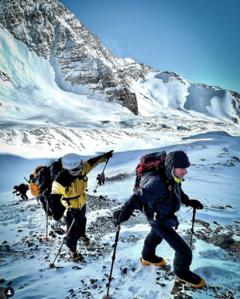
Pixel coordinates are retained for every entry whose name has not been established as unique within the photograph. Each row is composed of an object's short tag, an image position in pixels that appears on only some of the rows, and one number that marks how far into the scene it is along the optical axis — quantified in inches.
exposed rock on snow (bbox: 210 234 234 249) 126.0
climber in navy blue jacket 79.7
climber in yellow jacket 115.0
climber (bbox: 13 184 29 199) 299.6
